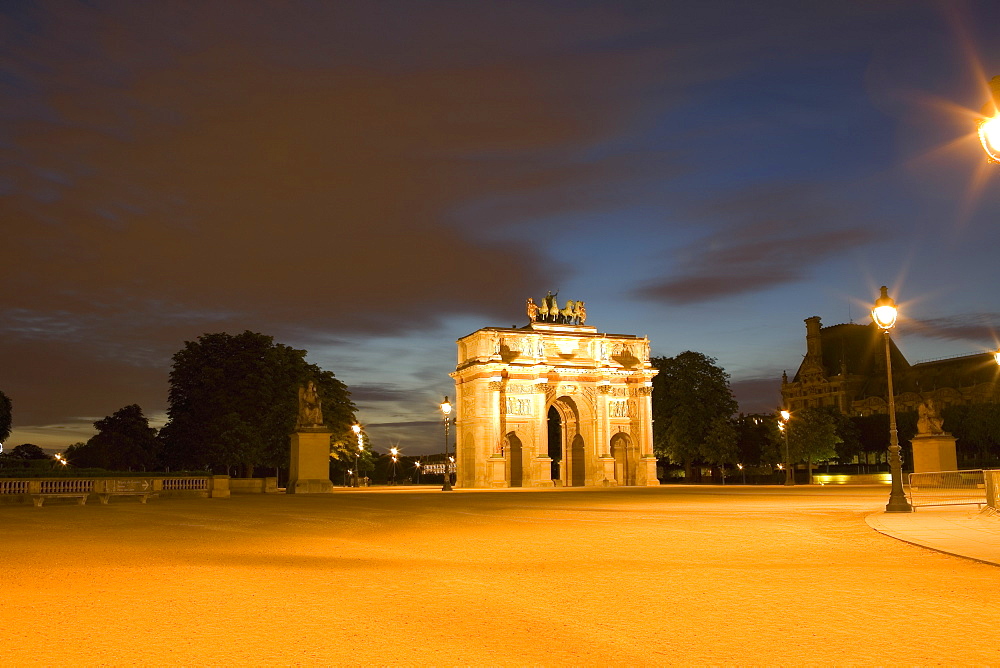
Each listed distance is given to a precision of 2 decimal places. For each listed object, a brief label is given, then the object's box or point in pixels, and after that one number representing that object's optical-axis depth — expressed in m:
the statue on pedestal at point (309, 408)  46.56
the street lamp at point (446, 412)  62.66
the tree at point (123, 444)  93.62
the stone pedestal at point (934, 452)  47.97
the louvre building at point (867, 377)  139.50
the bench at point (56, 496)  34.41
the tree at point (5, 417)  83.50
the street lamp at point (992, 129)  10.12
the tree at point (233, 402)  68.88
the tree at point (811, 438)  88.56
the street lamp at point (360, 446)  76.50
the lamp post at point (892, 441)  24.94
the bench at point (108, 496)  37.22
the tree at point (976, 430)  101.12
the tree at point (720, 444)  92.50
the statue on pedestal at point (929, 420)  48.75
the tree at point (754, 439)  98.50
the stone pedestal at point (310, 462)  46.50
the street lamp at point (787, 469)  69.18
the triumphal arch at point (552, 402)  82.25
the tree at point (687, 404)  96.81
